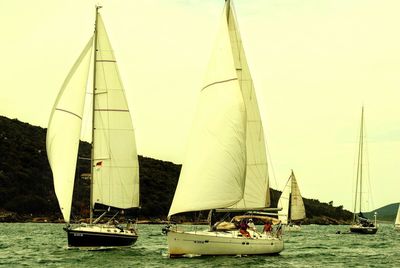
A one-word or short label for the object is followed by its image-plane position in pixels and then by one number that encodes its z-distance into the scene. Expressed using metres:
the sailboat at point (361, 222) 105.34
